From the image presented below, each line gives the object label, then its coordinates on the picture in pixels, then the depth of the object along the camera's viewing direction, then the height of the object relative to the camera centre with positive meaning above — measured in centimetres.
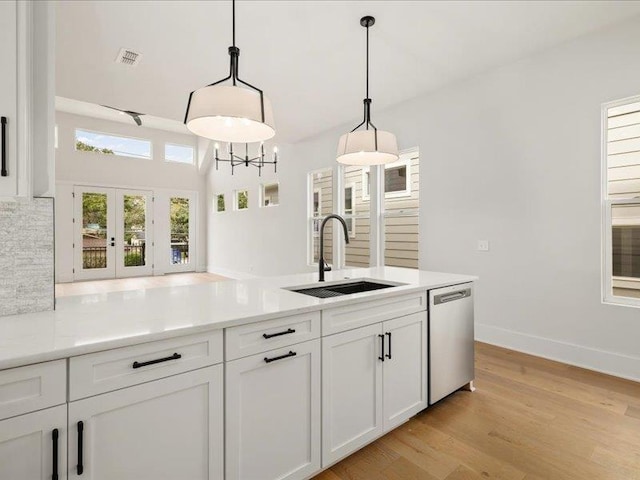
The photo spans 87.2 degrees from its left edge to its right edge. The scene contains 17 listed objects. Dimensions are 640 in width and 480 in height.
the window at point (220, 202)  944 +102
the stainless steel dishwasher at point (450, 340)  230 -74
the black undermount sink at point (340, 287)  217 -35
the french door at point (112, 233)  819 +13
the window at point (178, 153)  947 +245
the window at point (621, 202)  299 +33
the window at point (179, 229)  957 +26
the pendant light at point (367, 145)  247 +70
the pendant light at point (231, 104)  163 +67
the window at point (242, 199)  839 +99
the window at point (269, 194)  749 +100
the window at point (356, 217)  542 +35
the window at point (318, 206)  606 +60
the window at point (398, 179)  480 +87
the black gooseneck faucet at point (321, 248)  237 -7
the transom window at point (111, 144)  823 +241
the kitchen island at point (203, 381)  102 -56
